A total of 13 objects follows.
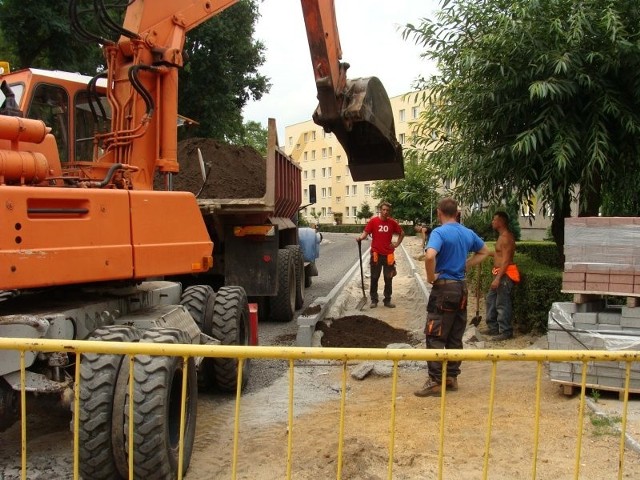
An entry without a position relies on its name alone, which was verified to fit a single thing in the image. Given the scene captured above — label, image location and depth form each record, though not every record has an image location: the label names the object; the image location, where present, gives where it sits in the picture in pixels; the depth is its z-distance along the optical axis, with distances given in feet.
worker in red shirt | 34.96
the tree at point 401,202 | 106.11
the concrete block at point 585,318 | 16.61
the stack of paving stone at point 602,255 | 16.07
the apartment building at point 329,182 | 237.45
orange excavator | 11.09
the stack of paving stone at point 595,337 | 15.79
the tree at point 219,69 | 62.34
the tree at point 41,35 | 42.86
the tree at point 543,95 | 21.20
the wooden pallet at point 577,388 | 15.72
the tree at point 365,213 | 194.80
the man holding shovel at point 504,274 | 24.30
